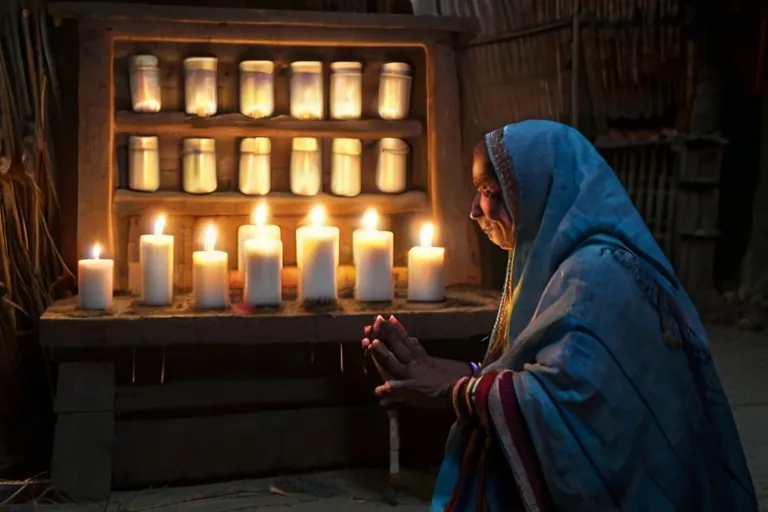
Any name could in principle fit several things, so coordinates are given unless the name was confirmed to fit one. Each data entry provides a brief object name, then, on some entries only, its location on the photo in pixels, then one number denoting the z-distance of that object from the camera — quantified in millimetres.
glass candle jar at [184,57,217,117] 3219
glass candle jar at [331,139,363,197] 3355
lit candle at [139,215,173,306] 2951
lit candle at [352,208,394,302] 3010
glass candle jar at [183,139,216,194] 3266
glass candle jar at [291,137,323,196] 3336
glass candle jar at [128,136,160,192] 3234
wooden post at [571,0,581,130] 5457
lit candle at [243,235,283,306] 2939
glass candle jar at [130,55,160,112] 3199
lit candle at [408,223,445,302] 3029
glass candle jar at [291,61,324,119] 3293
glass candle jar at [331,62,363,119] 3322
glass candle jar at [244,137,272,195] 3312
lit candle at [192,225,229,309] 2900
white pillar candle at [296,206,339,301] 2961
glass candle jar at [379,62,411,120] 3359
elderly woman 1729
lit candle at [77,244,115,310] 2889
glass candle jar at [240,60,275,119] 3254
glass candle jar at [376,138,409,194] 3389
